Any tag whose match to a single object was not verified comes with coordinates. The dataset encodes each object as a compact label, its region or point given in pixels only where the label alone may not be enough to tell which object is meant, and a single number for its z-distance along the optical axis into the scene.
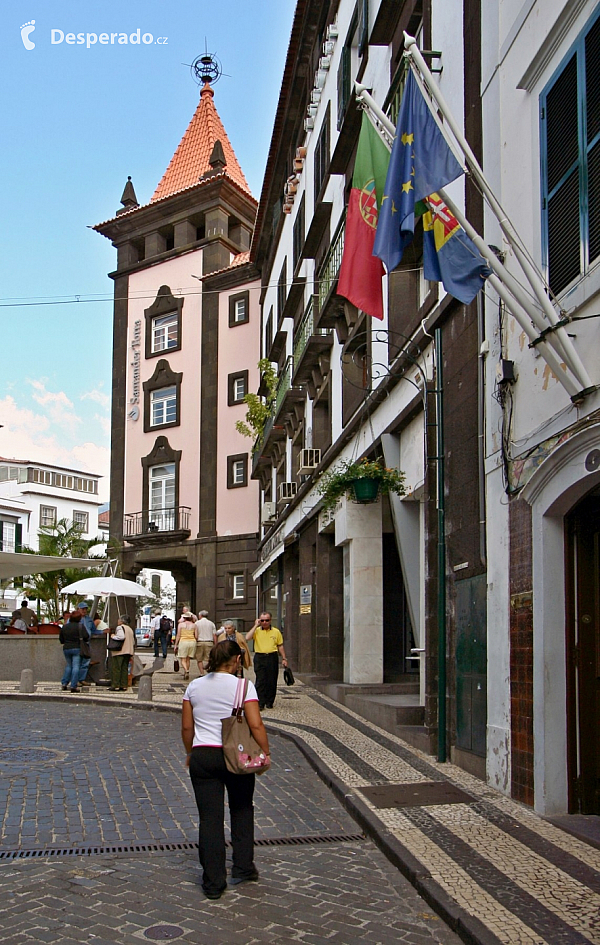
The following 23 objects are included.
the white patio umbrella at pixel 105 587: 24.03
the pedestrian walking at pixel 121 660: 21.09
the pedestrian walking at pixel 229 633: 17.66
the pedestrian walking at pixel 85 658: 20.95
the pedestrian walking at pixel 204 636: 25.72
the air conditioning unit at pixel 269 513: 33.34
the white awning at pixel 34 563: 24.53
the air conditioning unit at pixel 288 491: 28.25
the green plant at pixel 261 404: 30.52
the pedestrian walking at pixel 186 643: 24.98
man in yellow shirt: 16.14
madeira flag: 8.28
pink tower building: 41.25
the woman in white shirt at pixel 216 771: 6.00
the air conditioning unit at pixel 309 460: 23.33
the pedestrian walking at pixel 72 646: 20.72
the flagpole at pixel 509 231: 7.50
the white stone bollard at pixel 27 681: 19.70
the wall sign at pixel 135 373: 44.97
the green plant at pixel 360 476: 14.64
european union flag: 8.32
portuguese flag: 9.77
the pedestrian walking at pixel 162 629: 39.56
